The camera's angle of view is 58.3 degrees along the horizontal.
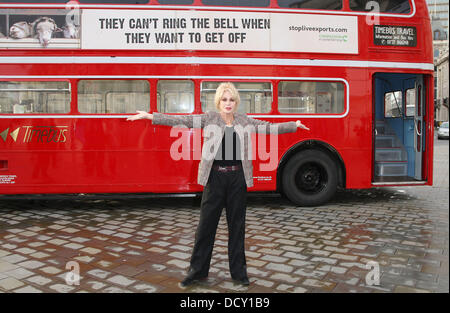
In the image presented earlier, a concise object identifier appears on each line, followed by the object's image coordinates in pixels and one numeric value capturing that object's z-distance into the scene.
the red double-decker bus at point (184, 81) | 6.51
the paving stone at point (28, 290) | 3.55
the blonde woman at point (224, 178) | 3.48
